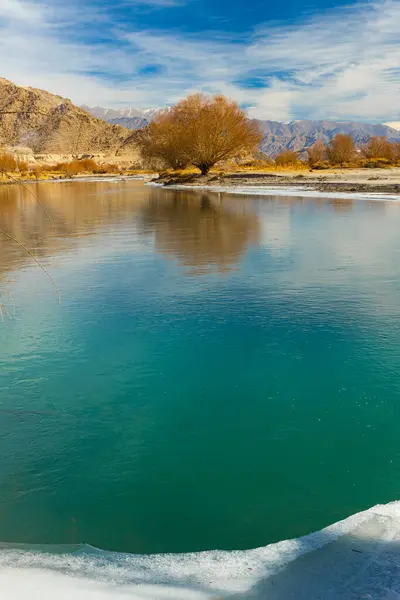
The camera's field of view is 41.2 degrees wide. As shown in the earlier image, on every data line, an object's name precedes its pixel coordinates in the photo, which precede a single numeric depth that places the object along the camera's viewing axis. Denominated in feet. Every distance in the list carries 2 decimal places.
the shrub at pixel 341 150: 229.04
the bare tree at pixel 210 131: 169.65
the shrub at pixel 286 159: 255.70
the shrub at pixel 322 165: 205.91
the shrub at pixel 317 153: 253.24
